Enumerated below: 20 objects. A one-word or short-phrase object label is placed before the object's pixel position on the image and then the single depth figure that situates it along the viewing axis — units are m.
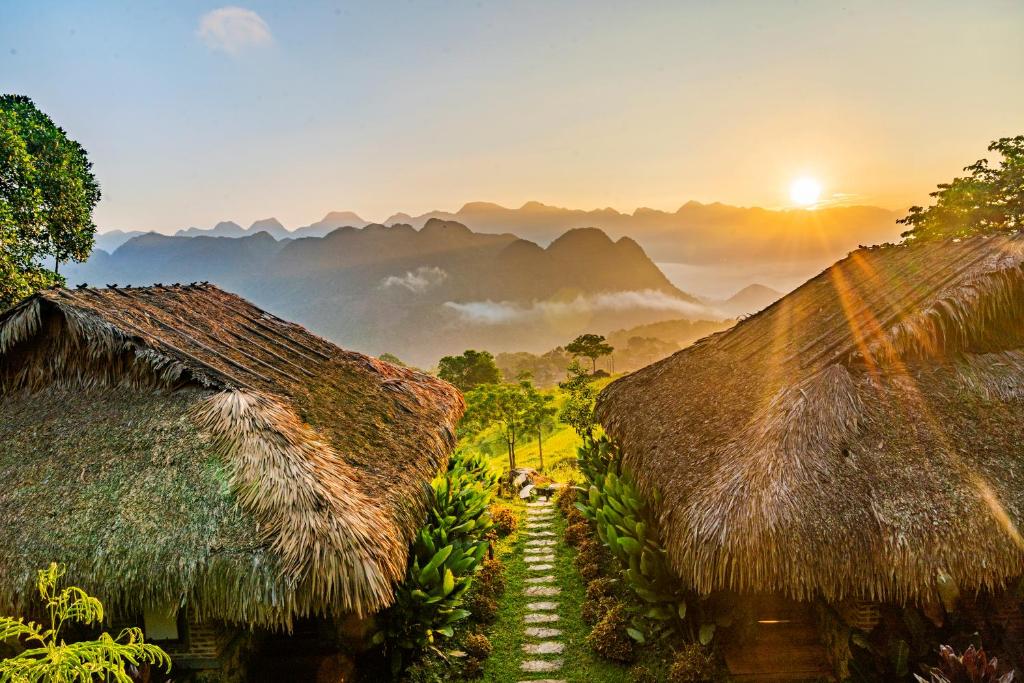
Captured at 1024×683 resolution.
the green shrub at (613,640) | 7.14
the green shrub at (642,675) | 6.60
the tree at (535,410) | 23.20
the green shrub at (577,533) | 11.51
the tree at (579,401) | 20.36
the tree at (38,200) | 12.48
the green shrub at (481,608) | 8.39
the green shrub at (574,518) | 12.38
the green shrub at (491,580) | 9.17
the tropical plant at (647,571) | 6.85
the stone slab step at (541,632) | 7.98
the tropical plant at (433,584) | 6.69
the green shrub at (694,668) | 6.20
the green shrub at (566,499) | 13.82
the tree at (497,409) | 22.11
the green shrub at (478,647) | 7.35
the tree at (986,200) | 20.00
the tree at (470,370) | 37.66
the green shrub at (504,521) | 12.41
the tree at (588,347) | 37.69
